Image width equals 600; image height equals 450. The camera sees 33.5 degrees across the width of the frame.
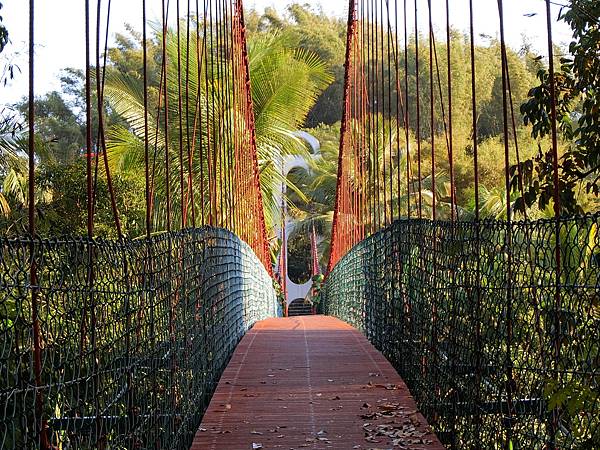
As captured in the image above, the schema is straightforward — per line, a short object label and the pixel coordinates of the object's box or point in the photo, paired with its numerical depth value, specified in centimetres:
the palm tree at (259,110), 1467
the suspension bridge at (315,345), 205
